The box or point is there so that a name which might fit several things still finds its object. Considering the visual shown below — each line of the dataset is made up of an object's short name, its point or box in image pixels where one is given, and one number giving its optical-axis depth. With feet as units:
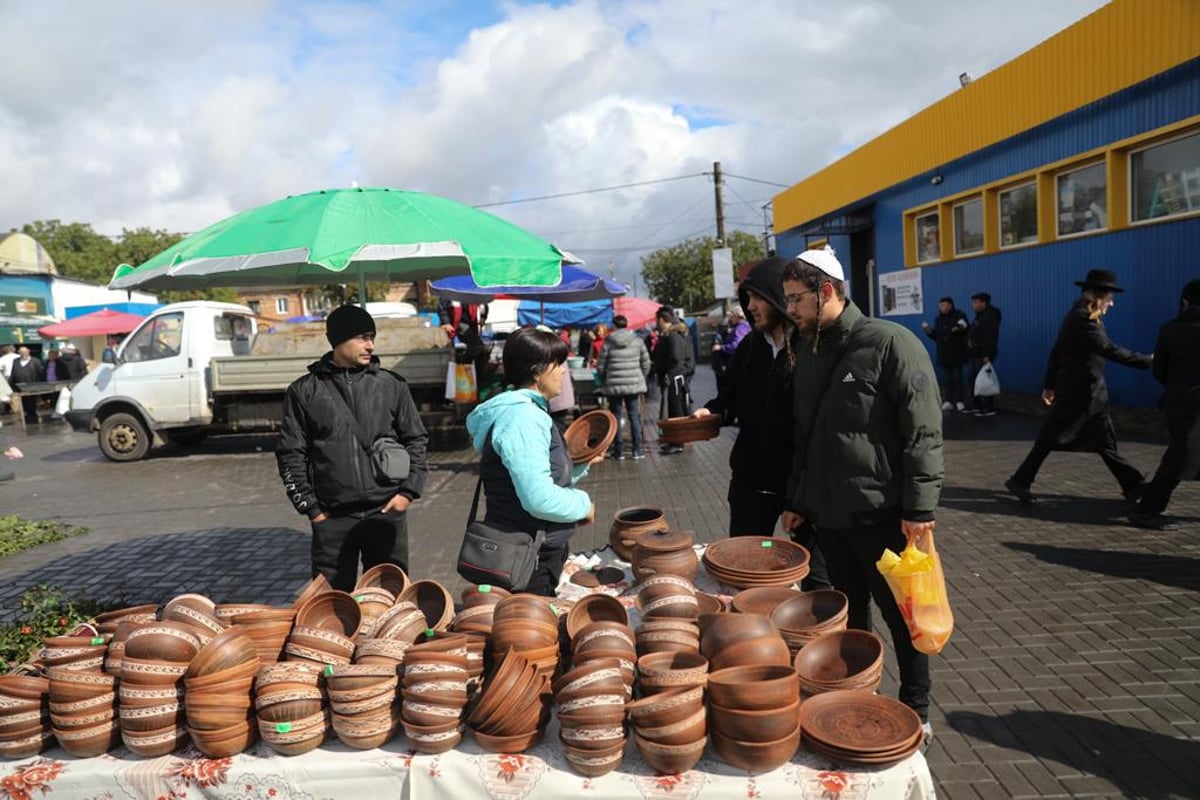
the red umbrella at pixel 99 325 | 73.05
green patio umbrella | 11.87
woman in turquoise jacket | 9.80
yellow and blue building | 31.07
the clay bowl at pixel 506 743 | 7.01
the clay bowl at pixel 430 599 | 9.81
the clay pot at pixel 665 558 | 10.08
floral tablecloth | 6.60
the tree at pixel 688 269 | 189.98
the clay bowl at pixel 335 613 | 9.06
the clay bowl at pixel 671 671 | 6.99
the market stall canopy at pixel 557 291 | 39.99
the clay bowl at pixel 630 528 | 11.21
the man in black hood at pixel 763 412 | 11.54
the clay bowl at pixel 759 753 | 6.64
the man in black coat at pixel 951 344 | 41.37
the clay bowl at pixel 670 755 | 6.64
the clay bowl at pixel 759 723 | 6.59
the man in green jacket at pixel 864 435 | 8.80
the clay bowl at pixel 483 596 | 8.95
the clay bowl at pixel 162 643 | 7.61
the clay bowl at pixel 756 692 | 6.68
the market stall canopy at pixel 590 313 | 62.69
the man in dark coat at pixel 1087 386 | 20.15
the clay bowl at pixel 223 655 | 7.39
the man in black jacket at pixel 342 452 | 11.93
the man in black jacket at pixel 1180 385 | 17.67
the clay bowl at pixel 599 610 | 8.87
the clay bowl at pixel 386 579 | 10.55
